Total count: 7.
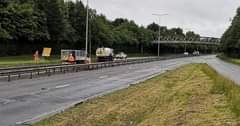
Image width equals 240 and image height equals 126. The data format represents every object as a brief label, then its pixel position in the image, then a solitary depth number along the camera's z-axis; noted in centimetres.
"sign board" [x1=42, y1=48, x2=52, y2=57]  7644
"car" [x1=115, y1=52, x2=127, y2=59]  10469
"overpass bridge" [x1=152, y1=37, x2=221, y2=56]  17969
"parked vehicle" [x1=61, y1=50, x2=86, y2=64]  6100
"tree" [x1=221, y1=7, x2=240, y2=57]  12462
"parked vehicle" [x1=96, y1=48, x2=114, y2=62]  8188
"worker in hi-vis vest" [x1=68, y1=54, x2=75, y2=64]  6059
